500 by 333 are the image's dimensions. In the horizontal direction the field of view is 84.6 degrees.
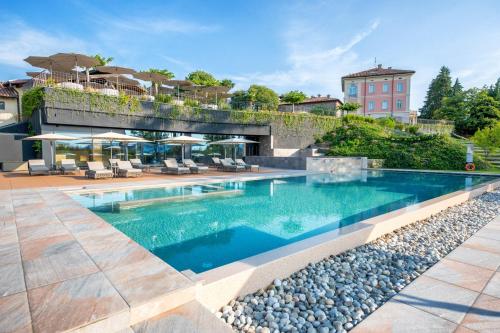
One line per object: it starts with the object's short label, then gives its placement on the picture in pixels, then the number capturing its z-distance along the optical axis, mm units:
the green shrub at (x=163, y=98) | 18377
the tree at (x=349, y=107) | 27469
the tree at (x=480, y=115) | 29702
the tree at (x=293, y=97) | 23719
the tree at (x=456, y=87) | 46094
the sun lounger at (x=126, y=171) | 12430
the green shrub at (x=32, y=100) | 14684
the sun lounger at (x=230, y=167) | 16016
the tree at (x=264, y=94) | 34344
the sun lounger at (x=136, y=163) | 15641
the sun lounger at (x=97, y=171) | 11461
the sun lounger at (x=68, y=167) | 12891
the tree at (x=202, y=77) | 31395
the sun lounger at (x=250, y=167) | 16219
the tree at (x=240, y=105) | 21739
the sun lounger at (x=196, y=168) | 14603
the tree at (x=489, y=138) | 15920
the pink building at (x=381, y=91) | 38531
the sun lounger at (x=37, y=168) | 12375
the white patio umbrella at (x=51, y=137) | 12438
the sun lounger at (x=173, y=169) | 14066
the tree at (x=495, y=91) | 36506
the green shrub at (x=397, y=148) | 18797
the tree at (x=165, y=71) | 28669
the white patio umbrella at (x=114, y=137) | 12766
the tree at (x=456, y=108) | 34325
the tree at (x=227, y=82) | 35500
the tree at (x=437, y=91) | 45594
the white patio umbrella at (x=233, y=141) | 17361
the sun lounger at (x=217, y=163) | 16702
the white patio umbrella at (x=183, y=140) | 15497
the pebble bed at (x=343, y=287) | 2557
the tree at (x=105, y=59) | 29586
